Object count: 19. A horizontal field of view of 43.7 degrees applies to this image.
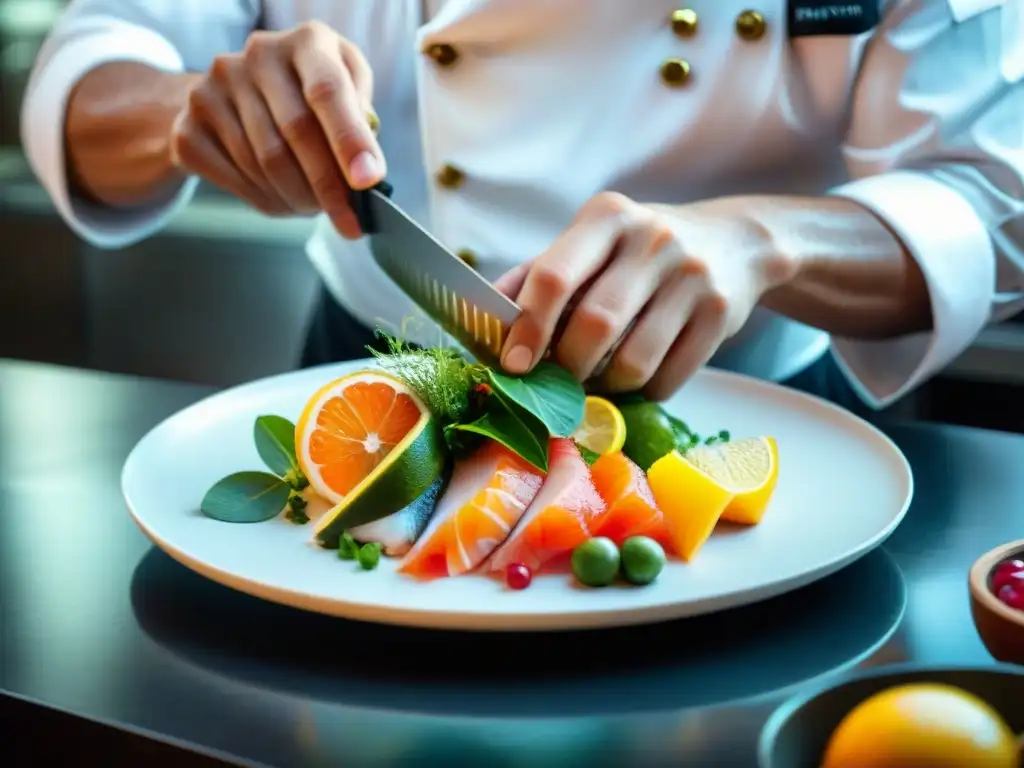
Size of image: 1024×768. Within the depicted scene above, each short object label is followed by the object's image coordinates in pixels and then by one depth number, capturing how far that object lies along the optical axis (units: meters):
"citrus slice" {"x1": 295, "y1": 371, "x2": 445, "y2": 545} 0.91
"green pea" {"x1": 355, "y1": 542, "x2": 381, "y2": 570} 0.80
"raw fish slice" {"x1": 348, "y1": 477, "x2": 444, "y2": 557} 0.84
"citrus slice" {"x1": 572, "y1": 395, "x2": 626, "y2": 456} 0.95
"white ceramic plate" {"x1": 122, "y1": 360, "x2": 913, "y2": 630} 0.72
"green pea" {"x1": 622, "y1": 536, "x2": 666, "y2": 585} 0.77
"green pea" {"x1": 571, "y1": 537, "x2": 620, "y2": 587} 0.77
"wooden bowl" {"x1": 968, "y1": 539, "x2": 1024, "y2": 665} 0.62
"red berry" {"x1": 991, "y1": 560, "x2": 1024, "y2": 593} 0.65
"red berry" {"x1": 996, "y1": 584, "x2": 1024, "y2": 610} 0.64
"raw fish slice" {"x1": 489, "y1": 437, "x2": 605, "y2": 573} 0.81
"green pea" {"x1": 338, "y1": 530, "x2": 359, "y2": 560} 0.82
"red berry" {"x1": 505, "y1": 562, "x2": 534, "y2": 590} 0.77
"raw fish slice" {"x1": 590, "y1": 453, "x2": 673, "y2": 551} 0.83
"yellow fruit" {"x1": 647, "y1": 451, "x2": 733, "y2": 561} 0.82
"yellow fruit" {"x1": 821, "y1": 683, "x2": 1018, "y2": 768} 0.48
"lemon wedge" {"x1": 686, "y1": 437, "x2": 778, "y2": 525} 0.86
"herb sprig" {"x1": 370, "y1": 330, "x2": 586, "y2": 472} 0.89
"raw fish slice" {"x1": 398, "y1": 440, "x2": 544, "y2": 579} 0.81
